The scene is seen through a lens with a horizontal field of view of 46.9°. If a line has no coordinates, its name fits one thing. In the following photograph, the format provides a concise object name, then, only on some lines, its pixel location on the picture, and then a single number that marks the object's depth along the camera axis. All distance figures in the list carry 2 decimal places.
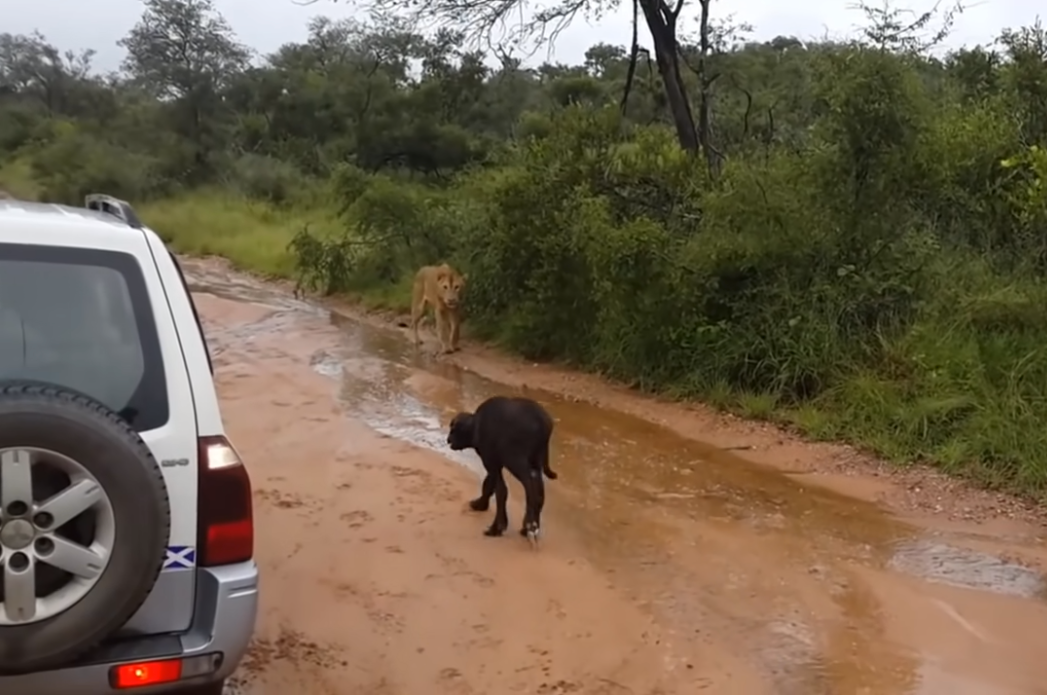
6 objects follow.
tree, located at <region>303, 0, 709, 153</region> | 14.04
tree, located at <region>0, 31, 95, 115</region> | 58.34
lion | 12.79
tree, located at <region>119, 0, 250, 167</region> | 38.38
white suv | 2.97
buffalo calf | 6.33
